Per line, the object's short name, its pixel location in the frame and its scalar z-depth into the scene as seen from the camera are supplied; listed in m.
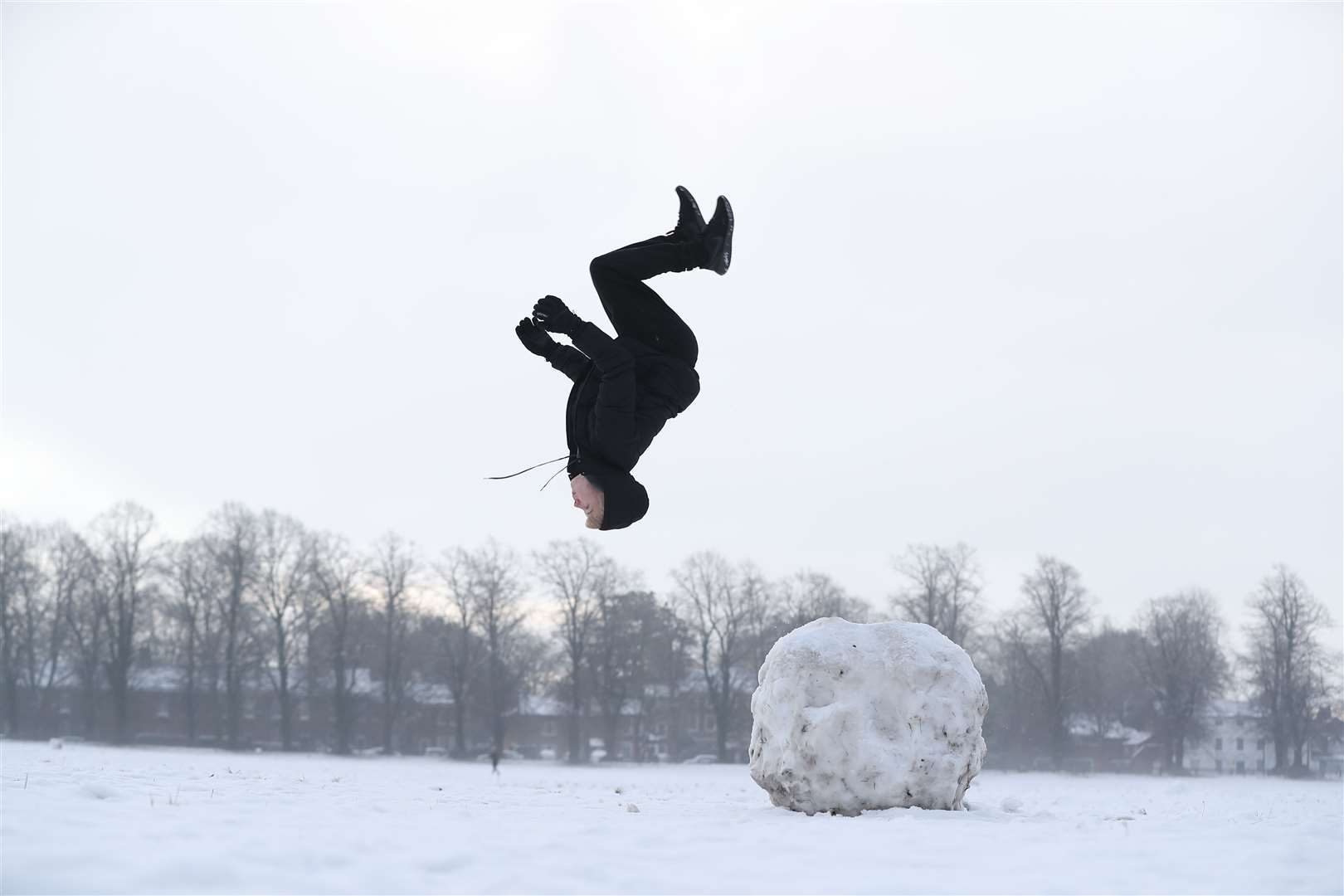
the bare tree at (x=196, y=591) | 59.12
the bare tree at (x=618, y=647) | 57.88
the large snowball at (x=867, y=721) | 12.40
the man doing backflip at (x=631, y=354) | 5.82
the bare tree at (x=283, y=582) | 59.12
